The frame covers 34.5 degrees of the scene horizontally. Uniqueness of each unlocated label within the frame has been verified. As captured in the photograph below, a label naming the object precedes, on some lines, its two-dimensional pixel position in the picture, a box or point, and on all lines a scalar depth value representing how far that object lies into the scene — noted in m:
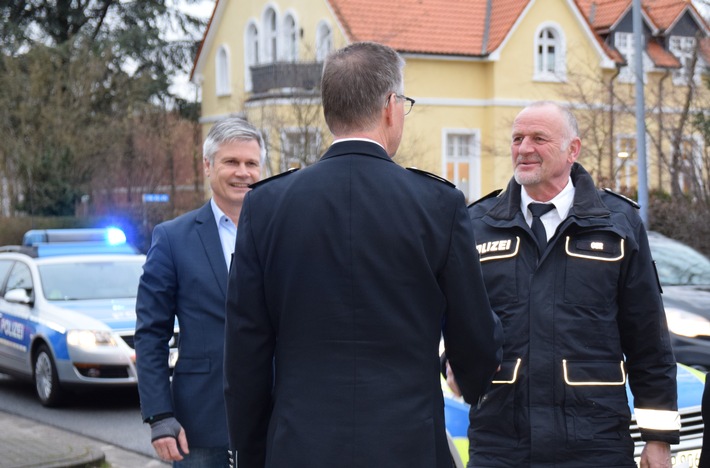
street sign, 25.98
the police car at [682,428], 5.63
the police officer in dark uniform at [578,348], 3.94
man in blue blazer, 4.21
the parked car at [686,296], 9.87
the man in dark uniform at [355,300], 2.85
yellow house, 31.09
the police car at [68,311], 10.72
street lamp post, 17.38
